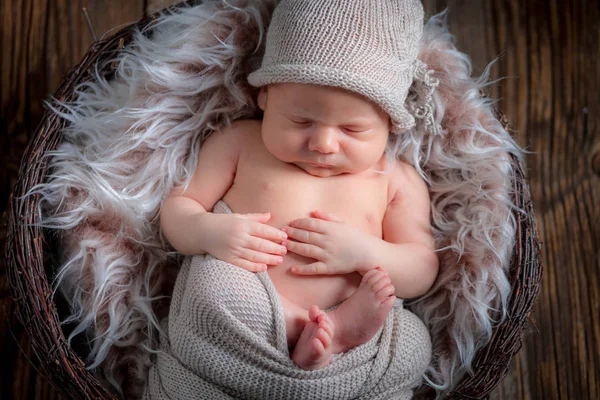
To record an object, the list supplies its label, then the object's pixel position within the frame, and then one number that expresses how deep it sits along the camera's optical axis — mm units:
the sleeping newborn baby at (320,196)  628
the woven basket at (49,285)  643
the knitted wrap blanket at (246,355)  622
